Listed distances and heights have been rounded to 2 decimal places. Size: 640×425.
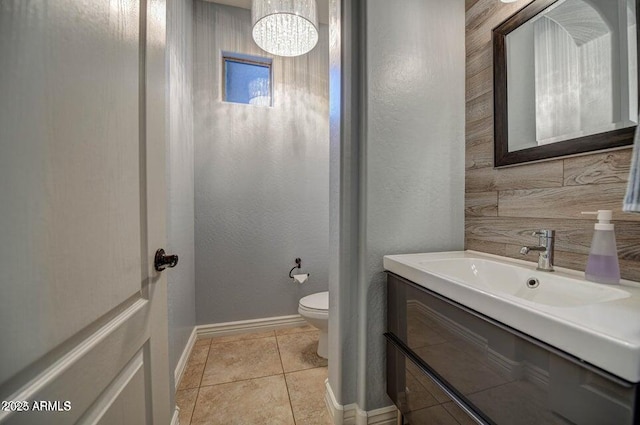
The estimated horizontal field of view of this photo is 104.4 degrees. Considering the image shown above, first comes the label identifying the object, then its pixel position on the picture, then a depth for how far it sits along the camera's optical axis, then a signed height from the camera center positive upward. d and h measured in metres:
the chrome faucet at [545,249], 0.92 -0.15
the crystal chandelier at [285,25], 1.55 +1.24
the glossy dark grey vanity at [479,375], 0.48 -0.42
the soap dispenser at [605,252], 0.75 -0.13
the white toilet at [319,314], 1.69 -0.71
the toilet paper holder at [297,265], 2.30 -0.52
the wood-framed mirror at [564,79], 0.79 +0.49
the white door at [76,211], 0.35 +0.00
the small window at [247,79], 2.20 +1.18
